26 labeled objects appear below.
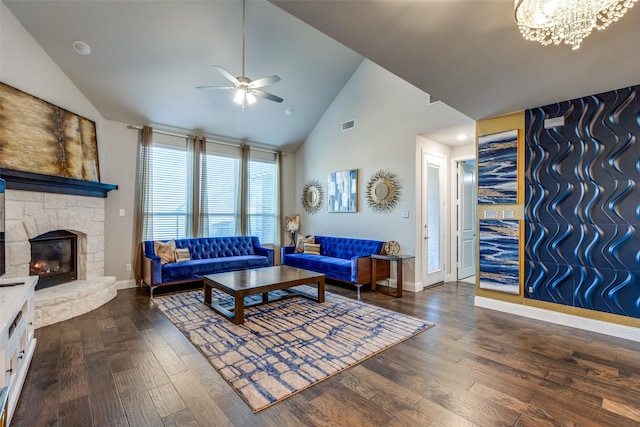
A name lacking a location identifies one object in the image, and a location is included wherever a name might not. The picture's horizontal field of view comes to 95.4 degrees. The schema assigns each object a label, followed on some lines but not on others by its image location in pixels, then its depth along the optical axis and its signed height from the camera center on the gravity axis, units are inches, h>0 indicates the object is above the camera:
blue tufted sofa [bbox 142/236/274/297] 179.0 -29.1
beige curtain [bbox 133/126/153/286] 200.2 +16.1
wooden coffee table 130.4 -31.1
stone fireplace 131.3 -12.6
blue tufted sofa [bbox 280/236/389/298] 184.7 -29.1
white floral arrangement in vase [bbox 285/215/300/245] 271.4 -5.7
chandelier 63.3 +46.3
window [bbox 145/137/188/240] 209.9 +20.0
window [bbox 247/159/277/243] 259.9 +16.8
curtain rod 203.5 +63.2
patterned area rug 87.5 -47.4
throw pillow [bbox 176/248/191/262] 198.5 -25.1
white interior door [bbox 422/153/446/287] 198.8 +0.3
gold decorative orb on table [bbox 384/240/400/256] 190.5 -18.8
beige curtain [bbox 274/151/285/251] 274.2 +11.1
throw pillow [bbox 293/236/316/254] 243.9 -18.9
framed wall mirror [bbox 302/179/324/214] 261.7 +20.9
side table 176.4 -28.5
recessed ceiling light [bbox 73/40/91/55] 149.2 +88.7
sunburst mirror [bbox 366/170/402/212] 202.7 +20.4
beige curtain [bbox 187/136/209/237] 223.6 +24.2
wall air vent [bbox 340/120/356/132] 232.4 +76.3
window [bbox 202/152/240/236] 235.0 +20.2
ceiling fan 134.5 +64.0
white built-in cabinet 67.6 -32.6
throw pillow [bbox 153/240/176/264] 191.3 -21.6
